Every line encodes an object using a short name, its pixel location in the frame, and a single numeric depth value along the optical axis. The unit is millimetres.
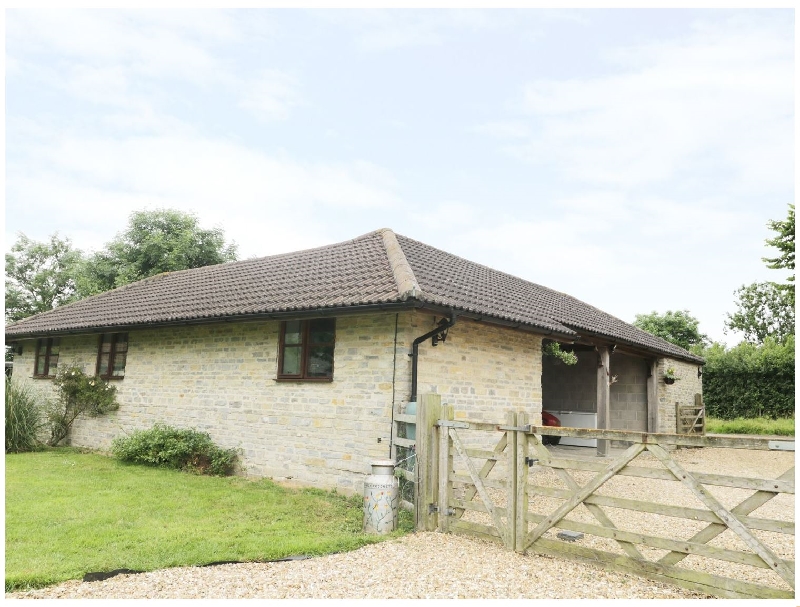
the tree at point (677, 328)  37406
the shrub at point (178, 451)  11000
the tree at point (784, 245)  17891
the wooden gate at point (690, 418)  19312
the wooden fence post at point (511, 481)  5773
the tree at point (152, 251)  28016
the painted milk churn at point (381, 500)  6641
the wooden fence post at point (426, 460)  6602
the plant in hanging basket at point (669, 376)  18562
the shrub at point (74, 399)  13898
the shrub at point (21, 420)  13938
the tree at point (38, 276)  35844
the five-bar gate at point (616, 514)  4504
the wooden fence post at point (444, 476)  6500
